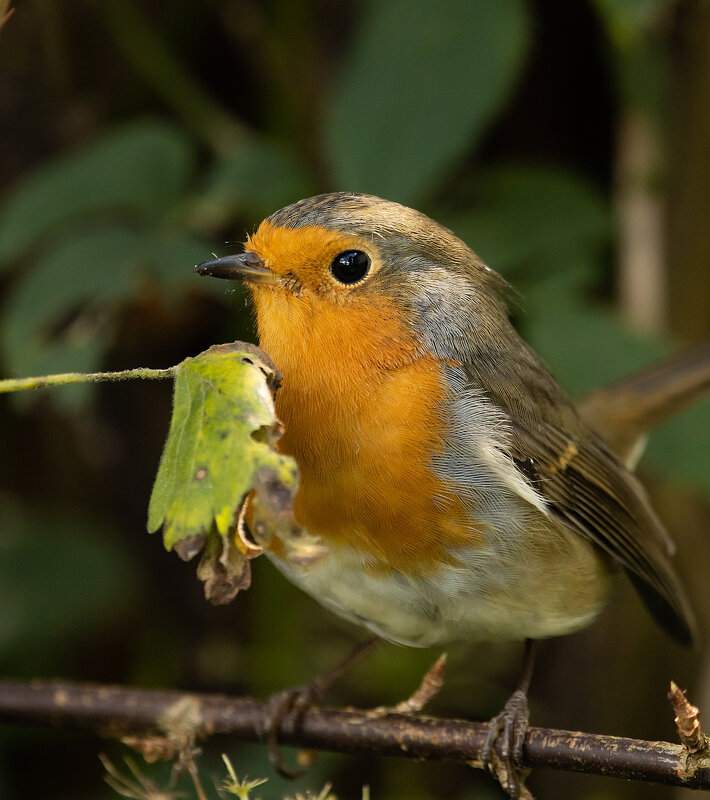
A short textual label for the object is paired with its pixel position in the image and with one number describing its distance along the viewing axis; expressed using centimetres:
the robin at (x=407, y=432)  432
